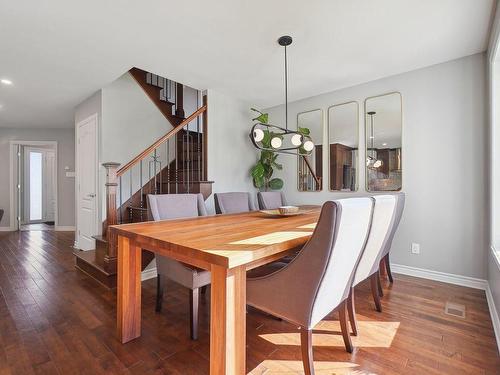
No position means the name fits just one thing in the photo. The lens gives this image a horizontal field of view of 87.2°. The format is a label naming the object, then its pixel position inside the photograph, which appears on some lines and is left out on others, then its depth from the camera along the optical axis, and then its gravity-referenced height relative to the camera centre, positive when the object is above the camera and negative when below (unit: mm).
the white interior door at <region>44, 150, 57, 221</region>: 7492 +85
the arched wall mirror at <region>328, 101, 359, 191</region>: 3543 +562
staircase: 2777 +164
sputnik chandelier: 2457 +488
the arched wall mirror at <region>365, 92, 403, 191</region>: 3169 +549
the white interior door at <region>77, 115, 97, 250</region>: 3793 +74
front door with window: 7016 +55
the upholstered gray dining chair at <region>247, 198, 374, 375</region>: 1121 -419
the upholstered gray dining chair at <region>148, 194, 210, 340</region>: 1751 -547
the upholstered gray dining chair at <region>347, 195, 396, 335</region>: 1600 -361
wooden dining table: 1076 -315
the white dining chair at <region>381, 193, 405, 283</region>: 2079 -230
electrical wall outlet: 3008 -716
